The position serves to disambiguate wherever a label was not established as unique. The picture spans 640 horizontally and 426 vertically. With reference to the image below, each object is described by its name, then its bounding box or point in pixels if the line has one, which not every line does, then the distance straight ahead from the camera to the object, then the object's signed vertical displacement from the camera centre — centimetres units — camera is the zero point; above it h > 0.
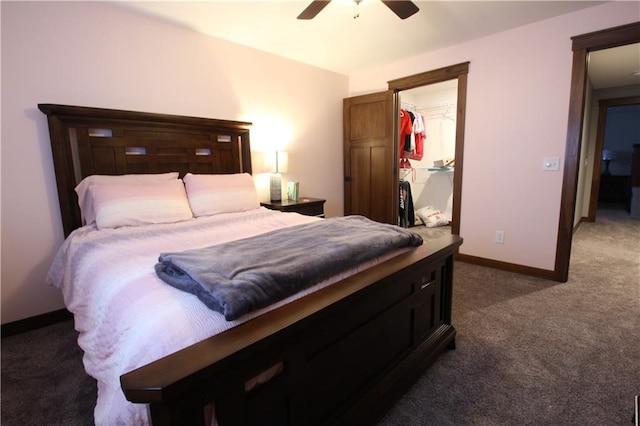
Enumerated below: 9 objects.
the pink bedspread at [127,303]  83 -44
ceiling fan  198 +107
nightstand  311 -39
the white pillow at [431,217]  495 -84
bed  76 -49
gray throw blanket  91 -34
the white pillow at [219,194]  245 -20
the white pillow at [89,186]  210 -10
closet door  381 +15
